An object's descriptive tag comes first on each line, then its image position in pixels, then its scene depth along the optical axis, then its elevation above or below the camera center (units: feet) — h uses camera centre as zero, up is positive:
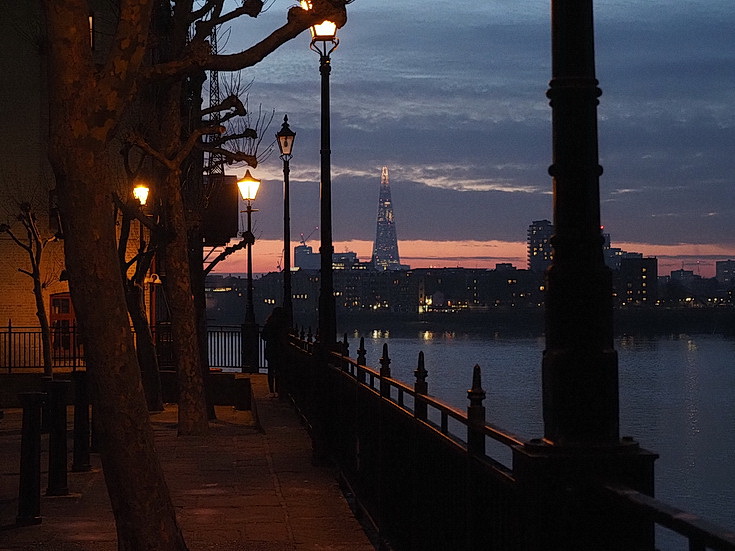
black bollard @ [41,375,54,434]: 39.90 -3.51
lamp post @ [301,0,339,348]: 48.14 +3.48
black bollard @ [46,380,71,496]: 38.78 -4.84
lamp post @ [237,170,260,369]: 89.81 -0.62
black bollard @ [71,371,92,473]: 44.19 -4.83
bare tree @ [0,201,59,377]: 96.10 +4.91
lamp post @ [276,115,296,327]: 83.97 +8.33
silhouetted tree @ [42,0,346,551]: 24.95 +1.37
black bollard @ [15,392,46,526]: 33.22 -4.81
